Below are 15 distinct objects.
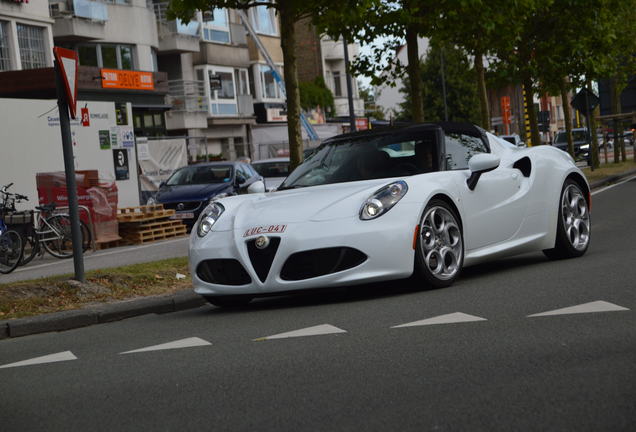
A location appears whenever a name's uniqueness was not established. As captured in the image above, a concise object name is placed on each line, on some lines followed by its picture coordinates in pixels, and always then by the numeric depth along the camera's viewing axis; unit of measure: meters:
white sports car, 8.22
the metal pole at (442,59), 77.02
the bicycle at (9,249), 15.40
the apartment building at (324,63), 70.31
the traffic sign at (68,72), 10.49
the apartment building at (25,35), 36.72
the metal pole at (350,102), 38.66
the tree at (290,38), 16.11
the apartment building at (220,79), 50.19
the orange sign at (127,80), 41.57
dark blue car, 22.34
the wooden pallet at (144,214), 19.75
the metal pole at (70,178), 10.61
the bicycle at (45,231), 16.81
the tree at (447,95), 83.94
